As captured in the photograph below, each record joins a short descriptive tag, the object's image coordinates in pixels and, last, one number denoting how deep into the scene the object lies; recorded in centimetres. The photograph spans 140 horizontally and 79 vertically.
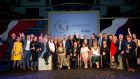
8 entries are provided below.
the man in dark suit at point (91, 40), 902
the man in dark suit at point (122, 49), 855
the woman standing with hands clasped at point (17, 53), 877
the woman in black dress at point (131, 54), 839
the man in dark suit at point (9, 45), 886
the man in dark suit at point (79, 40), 909
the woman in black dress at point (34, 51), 879
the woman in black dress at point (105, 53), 884
